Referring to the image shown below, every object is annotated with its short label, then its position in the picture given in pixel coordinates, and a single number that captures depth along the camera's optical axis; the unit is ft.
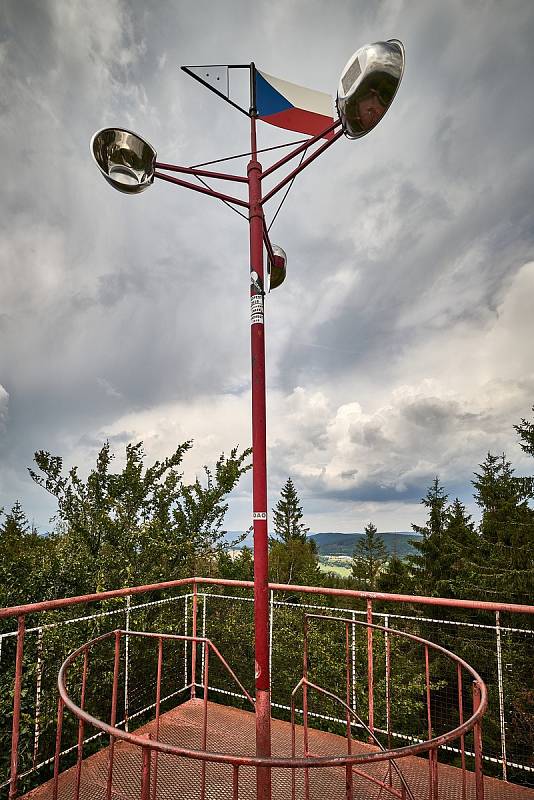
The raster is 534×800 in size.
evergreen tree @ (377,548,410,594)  86.99
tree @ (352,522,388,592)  127.85
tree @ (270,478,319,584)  78.18
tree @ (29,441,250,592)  22.09
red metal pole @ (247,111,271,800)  7.08
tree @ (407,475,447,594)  82.23
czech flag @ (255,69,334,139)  9.20
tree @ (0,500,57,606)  18.92
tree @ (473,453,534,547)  63.31
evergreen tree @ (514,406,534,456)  68.13
